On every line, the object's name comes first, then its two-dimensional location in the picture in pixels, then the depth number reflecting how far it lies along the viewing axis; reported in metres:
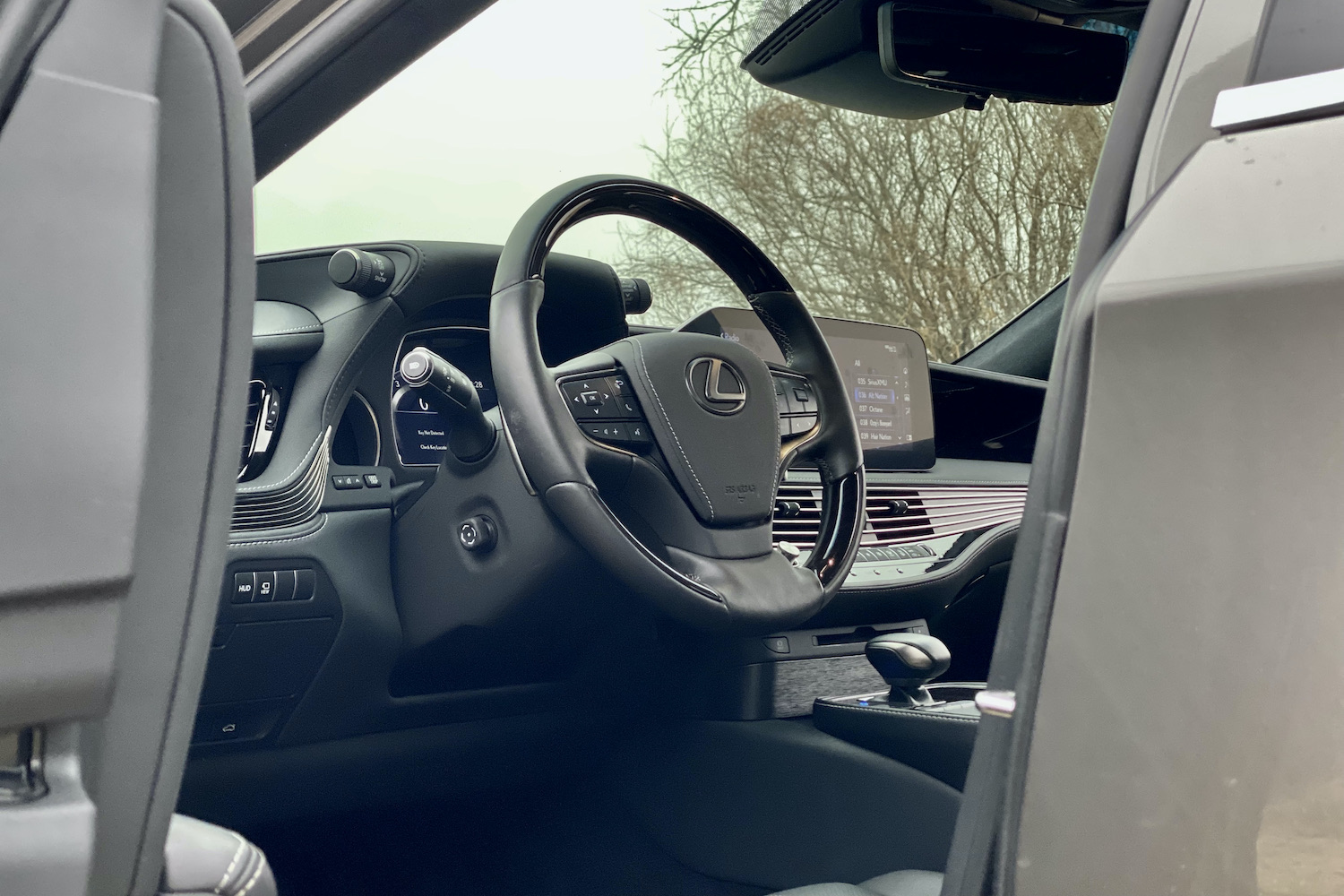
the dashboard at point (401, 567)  1.52
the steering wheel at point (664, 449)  1.32
